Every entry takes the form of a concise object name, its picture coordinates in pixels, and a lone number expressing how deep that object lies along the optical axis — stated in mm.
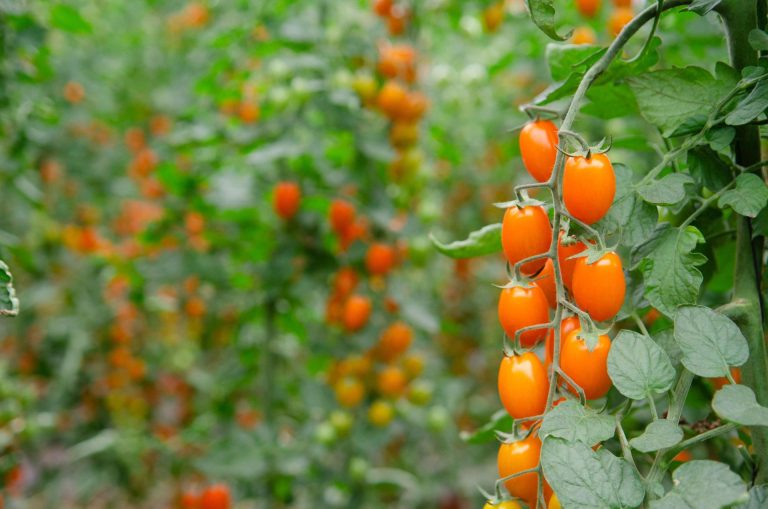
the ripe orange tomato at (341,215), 2064
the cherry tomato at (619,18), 1704
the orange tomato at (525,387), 1048
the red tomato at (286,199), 2050
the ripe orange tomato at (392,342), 2166
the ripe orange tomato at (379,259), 2065
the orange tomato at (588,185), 1026
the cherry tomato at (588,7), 2016
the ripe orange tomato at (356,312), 2051
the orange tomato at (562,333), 1063
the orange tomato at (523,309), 1054
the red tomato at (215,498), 2105
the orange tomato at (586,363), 1034
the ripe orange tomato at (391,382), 2141
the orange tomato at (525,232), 1046
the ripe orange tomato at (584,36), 1937
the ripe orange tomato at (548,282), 1076
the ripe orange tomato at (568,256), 1070
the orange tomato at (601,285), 1032
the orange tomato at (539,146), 1069
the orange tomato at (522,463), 1043
